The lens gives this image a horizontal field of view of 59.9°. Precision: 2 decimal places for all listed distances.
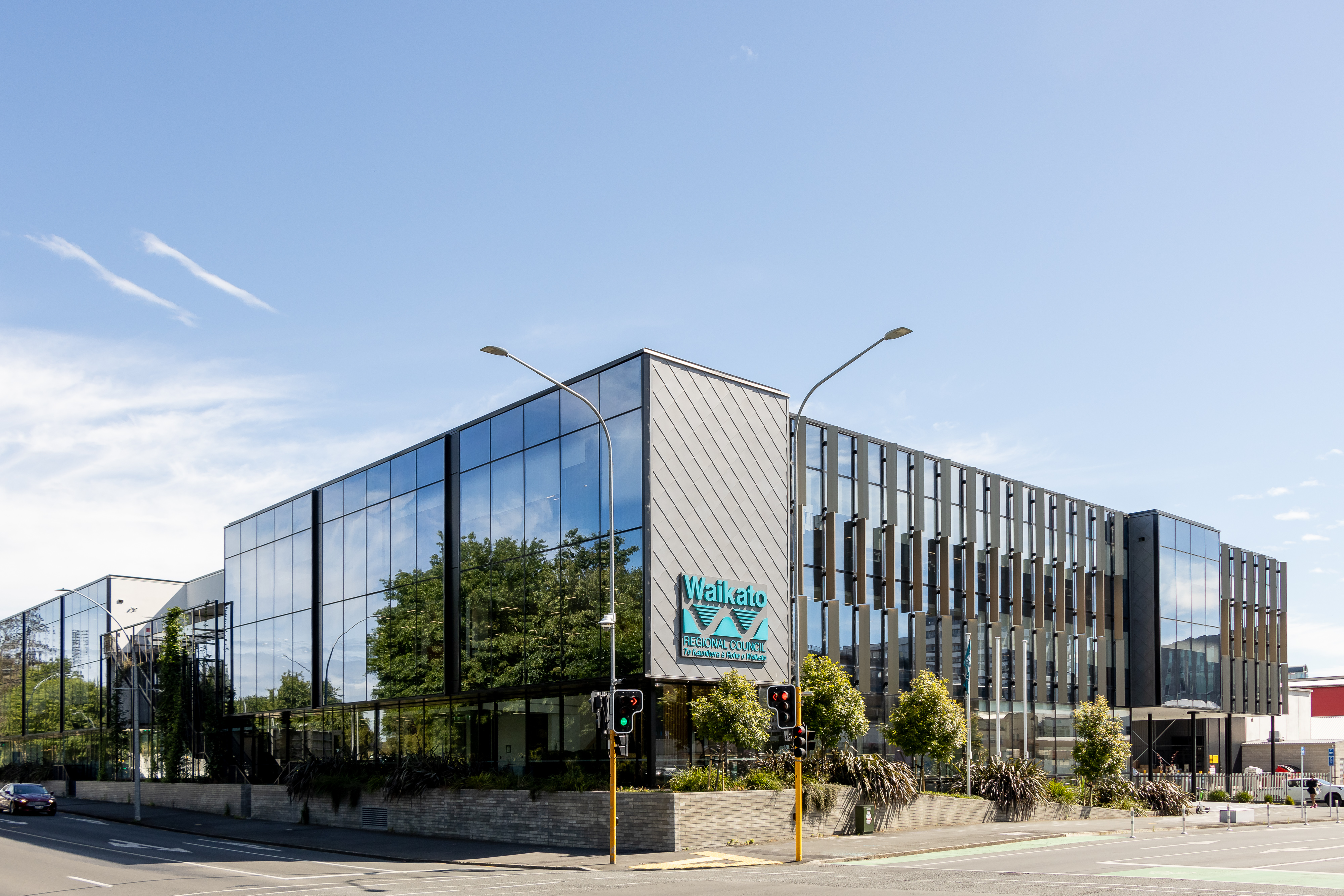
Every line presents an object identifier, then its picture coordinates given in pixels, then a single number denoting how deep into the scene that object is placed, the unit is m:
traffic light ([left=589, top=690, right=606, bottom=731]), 28.06
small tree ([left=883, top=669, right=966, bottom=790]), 37.56
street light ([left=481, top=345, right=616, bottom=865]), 27.53
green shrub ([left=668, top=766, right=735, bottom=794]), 31.02
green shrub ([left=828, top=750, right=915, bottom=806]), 33.62
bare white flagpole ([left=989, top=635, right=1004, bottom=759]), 47.22
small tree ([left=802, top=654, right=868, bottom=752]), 33.81
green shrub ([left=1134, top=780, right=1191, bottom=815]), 45.47
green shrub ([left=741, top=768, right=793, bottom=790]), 32.03
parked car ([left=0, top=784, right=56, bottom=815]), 50.06
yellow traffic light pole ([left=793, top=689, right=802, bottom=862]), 26.86
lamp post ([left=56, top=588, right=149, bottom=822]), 48.06
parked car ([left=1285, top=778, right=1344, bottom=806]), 57.91
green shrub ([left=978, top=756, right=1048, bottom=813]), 39.25
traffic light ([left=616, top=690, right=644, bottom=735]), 27.11
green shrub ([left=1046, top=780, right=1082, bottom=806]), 41.28
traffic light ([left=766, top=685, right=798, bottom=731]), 27.05
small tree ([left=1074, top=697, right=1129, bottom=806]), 42.25
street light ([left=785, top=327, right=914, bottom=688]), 26.58
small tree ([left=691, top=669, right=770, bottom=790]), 31.53
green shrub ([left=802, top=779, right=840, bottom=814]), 32.03
